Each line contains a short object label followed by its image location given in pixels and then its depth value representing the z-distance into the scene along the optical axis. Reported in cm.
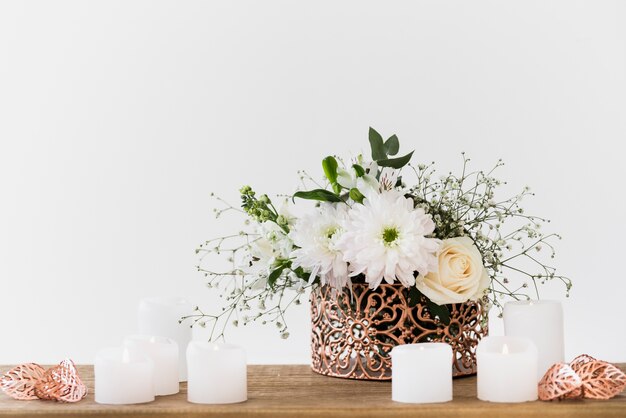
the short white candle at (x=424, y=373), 119
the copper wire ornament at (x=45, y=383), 123
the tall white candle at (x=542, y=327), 129
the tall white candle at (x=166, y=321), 135
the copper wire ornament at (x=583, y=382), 119
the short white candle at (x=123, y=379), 120
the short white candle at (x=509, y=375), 119
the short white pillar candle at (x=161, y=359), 125
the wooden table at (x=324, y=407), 117
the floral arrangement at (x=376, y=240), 127
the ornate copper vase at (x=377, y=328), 131
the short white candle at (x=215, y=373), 121
